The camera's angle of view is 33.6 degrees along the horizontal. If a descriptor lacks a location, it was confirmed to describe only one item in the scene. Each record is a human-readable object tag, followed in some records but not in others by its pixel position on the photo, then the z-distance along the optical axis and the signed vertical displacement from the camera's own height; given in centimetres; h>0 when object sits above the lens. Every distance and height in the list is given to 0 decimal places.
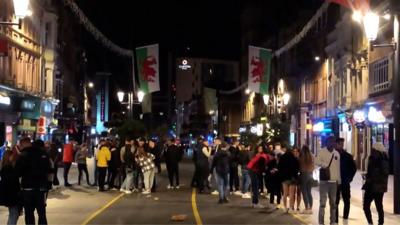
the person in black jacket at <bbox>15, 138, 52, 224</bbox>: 1093 -70
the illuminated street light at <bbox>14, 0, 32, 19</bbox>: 1624 +315
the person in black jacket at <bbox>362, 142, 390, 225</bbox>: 1354 -88
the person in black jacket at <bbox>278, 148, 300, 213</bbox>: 1673 -98
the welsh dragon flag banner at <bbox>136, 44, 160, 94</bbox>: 2988 +315
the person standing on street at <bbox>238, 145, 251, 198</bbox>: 2161 -115
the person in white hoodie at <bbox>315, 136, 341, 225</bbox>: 1372 -87
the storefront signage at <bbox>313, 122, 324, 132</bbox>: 4726 +63
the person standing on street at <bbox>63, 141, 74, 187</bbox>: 2555 -82
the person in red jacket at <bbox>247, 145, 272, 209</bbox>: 1824 -91
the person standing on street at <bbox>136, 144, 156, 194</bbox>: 2262 -104
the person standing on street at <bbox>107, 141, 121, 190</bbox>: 2392 -107
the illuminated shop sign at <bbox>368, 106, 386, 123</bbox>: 3198 +96
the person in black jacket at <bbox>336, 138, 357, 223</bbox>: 1424 -70
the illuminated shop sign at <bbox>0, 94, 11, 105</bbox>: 3334 +183
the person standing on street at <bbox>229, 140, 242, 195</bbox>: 2275 -113
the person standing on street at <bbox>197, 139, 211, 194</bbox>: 2289 -103
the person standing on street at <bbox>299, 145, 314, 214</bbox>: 1667 -99
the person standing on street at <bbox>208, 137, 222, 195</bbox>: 2040 -43
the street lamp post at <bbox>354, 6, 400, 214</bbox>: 1705 +198
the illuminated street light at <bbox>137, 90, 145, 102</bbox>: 3249 +210
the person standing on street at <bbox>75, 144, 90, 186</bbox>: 2570 -99
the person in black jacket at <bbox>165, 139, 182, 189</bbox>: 2505 -93
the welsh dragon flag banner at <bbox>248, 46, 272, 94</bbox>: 3531 +370
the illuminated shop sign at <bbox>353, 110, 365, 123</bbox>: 3556 +104
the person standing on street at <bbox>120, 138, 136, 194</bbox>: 2300 -102
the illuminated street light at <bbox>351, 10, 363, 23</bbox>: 1805 +341
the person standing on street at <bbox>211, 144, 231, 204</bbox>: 1916 -100
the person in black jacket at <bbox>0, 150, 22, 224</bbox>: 1105 -93
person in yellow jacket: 2338 -91
